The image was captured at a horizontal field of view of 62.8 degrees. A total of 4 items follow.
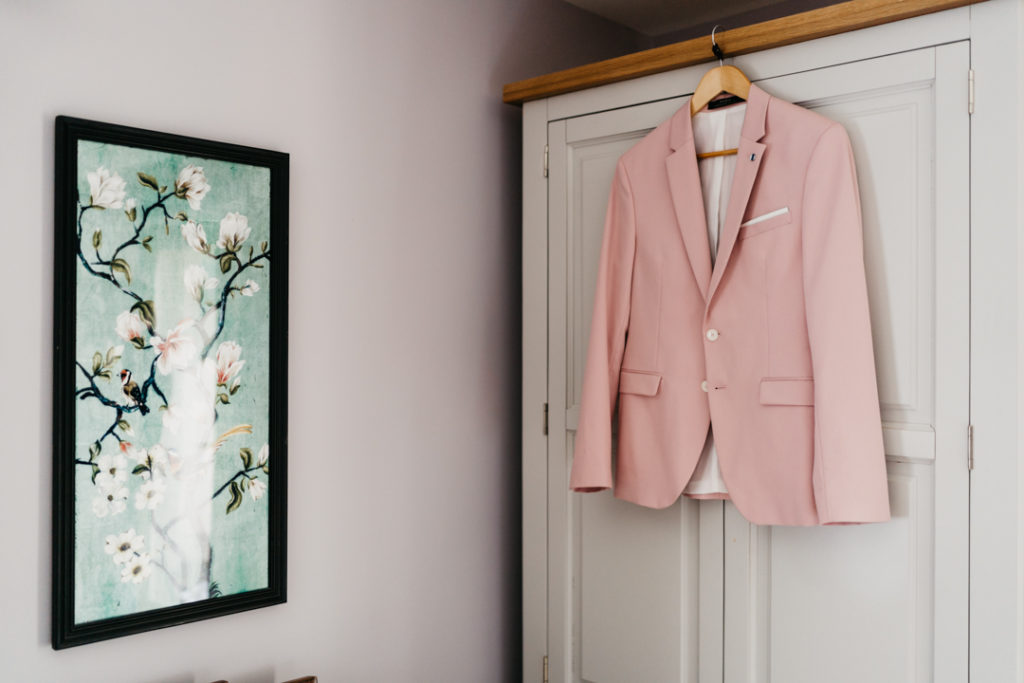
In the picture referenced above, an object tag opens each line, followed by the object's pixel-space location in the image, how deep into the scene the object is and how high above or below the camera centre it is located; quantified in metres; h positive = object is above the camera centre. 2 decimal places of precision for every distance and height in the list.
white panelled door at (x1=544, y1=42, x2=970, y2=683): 1.62 -0.42
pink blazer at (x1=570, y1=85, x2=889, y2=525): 1.65 +0.01
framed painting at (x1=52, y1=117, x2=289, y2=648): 1.59 -0.09
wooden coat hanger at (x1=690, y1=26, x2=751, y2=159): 1.88 +0.58
